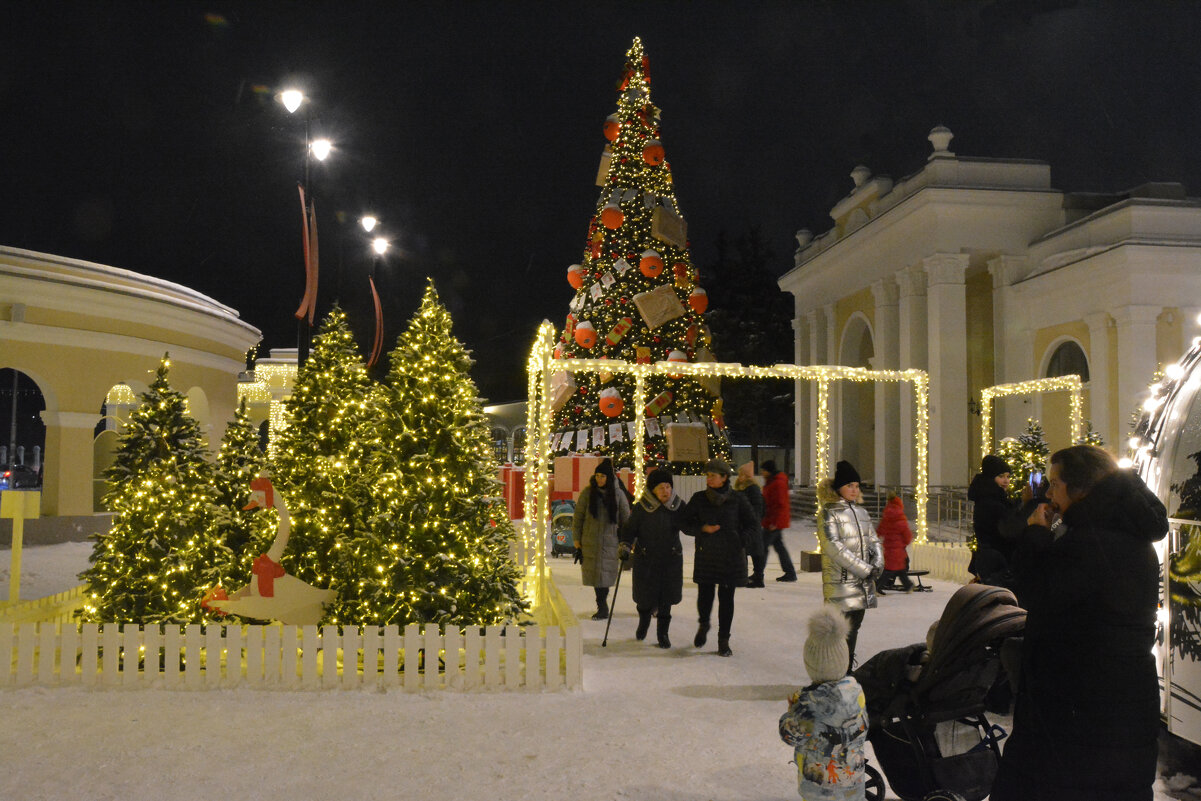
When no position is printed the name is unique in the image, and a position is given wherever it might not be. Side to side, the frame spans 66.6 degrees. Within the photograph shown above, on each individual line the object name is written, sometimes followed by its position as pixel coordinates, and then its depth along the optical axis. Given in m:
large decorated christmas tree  25.56
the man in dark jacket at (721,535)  8.20
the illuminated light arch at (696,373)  11.93
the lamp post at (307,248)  10.73
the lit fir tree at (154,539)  7.56
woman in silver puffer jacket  6.95
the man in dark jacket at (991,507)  8.36
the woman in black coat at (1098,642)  3.18
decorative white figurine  7.51
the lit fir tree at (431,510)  7.37
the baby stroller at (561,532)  17.58
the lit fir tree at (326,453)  8.61
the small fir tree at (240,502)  8.55
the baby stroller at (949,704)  4.21
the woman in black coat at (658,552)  8.67
